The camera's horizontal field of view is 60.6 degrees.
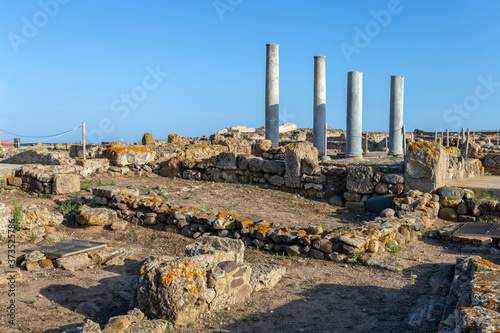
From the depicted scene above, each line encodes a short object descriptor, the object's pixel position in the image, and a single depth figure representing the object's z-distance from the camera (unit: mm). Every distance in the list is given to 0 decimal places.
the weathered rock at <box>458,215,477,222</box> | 8902
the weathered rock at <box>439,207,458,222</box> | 9125
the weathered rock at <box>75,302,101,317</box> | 4500
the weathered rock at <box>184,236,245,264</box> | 5234
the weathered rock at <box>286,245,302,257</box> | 6699
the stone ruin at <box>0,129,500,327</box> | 4648
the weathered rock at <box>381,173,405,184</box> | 10378
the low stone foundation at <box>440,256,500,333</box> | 2904
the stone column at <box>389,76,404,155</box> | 20031
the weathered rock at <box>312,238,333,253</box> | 6547
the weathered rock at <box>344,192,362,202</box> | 10766
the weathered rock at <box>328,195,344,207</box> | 10961
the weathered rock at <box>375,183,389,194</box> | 10500
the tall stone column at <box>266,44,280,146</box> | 19562
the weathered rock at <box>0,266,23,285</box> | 5207
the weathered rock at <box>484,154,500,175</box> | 13891
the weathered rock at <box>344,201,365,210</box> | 10701
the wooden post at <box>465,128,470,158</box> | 16369
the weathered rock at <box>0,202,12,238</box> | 7082
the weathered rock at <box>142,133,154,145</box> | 22497
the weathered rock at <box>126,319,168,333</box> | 3873
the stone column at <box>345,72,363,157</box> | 18656
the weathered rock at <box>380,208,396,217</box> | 8613
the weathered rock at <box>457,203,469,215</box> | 9047
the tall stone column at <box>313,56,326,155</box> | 20109
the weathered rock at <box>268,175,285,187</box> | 11867
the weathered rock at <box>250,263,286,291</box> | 5237
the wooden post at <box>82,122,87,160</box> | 13883
